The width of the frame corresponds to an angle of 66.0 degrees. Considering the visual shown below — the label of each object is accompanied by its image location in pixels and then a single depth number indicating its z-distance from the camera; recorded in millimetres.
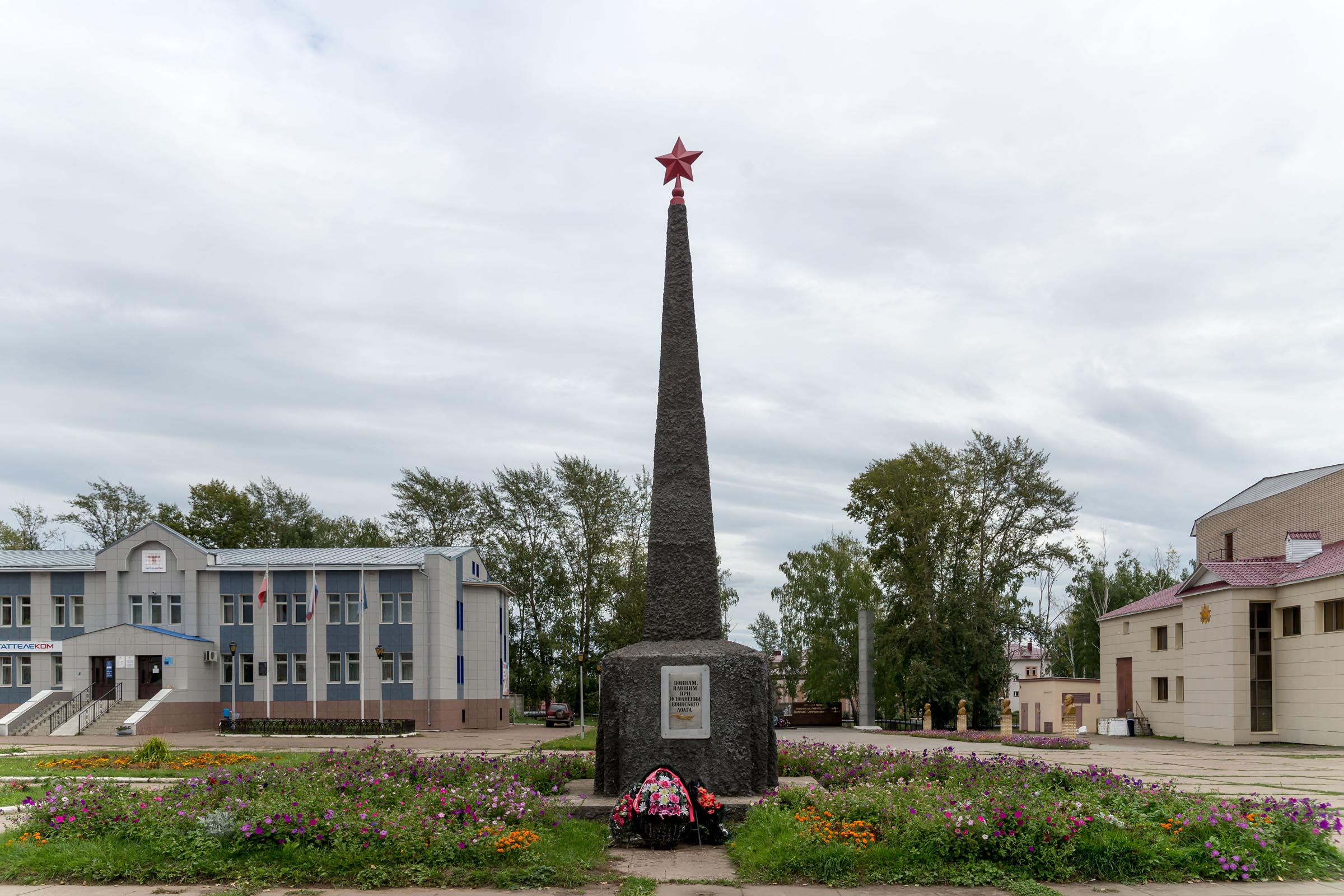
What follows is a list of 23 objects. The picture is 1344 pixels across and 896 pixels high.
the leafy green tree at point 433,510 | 60969
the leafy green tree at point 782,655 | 61156
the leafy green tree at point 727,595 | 57781
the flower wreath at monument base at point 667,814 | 9180
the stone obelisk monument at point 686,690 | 11164
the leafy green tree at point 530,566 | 57188
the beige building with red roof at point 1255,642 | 28266
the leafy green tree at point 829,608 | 55562
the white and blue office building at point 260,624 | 41250
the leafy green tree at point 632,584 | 51562
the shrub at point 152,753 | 19578
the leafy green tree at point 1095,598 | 65812
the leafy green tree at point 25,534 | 63000
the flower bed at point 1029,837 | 7891
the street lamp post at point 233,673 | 41844
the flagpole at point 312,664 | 41531
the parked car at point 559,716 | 49062
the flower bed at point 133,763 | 19011
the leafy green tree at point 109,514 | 62125
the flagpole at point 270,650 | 40906
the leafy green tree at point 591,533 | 56094
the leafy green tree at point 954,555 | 45312
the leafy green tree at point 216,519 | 59594
